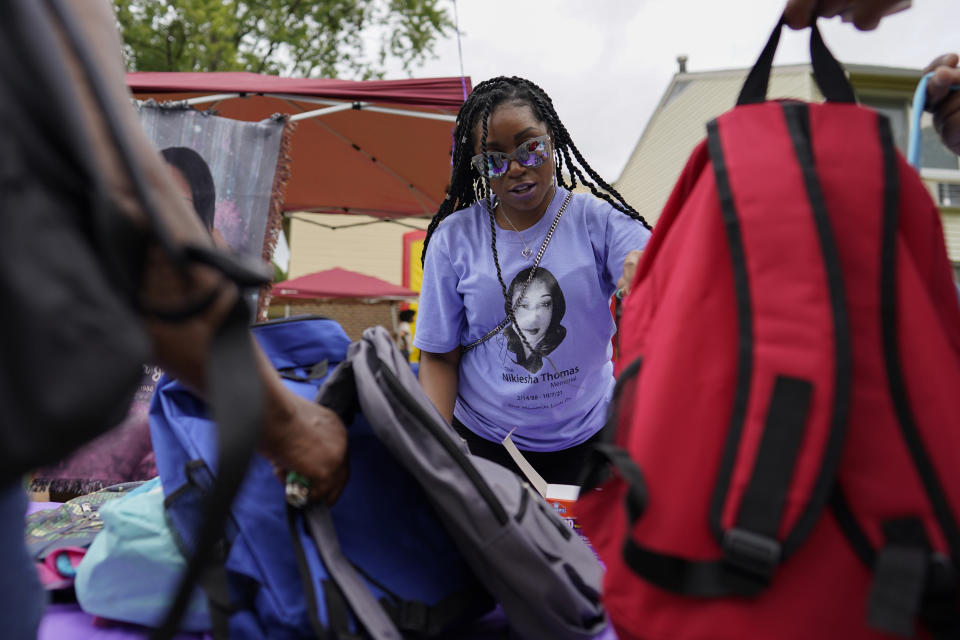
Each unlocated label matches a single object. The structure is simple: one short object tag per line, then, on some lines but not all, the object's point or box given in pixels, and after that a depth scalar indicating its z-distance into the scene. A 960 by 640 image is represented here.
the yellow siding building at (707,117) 10.79
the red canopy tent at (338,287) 9.56
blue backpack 0.90
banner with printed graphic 3.10
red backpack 0.63
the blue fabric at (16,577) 0.65
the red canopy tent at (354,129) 3.83
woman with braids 1.75
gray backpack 0.90
